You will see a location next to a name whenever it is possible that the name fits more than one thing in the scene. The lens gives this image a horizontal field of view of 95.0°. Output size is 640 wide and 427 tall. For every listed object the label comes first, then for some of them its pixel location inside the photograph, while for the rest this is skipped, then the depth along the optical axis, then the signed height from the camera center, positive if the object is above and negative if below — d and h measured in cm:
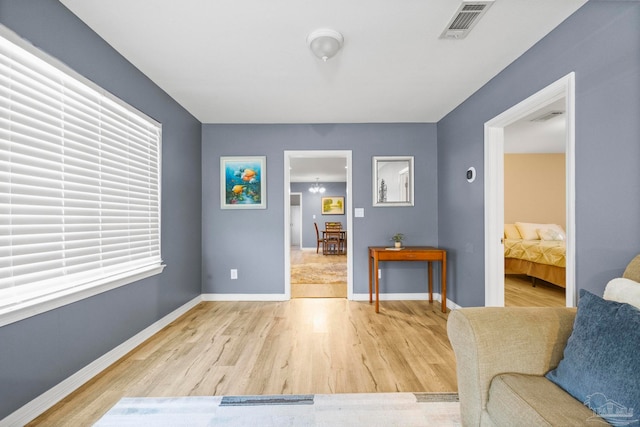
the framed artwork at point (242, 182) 377 +39
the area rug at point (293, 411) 152 -109
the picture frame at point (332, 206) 971 +21
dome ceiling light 192 +115
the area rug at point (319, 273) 477 -113
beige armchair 105 -57
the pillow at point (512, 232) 515 -35
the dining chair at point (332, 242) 842 -85
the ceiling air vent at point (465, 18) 166 +118
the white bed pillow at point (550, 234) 471 -35
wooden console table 328 -49
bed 400 -57
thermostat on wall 291 +39
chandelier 941 +78
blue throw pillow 84 -47
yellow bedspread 398 -56
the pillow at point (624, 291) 107 -30
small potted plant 344 -32
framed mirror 380 +40
